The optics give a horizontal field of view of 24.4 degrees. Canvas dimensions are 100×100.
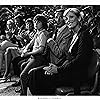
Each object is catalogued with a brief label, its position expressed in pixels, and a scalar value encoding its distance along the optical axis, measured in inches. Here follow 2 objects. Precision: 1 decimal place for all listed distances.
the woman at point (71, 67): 104.0
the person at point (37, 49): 108.1
